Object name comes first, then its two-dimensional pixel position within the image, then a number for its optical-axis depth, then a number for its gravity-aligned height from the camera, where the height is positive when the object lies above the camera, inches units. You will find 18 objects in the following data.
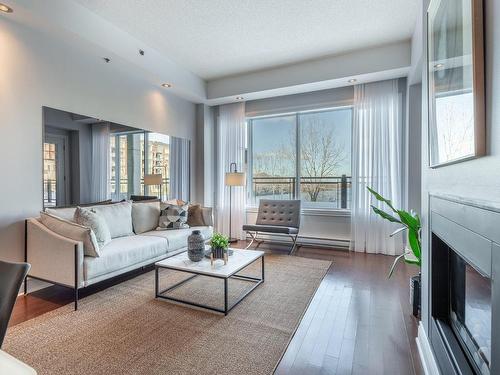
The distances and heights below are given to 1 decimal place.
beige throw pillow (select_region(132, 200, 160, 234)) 150.6 -16.2
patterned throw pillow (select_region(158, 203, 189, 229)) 158.7 -17.1
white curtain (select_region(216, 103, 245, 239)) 215.3 +22.4
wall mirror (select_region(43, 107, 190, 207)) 123.5 +13.2
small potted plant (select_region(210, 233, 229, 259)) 107.4 -23.0
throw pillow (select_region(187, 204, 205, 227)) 172.2 -18.1
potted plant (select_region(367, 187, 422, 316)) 94.2 -19.3
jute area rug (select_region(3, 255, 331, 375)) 69.2 -42.7
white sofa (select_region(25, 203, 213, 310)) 99.3 -27.2
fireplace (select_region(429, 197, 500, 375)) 35.8 -19.2
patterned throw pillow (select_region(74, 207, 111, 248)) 114.0 -14.3
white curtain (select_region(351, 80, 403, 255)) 170.4 +15.7
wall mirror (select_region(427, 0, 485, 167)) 40.0 +18.4
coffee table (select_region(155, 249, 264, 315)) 96.7 -29.2
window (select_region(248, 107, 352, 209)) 195.9 +20.9
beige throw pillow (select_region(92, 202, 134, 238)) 133.3 -14.7
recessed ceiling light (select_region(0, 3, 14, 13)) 98.6 +63.0
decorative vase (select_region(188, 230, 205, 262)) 109.2 -23.3
